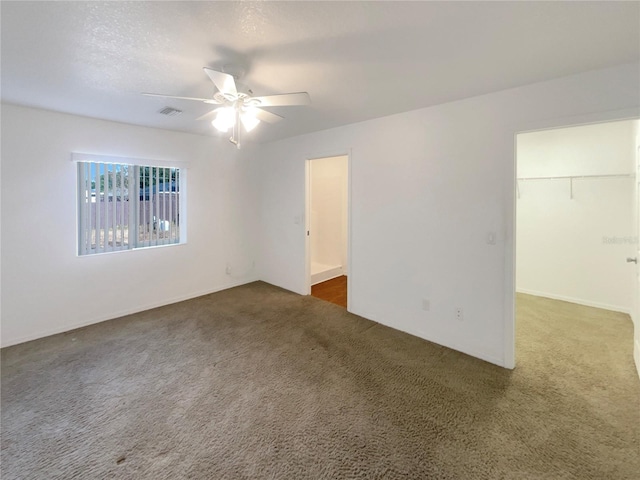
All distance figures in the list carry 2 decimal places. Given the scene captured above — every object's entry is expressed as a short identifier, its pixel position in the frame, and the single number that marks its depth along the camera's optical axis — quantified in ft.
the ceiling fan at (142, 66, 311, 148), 6.03
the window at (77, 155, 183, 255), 11.10
